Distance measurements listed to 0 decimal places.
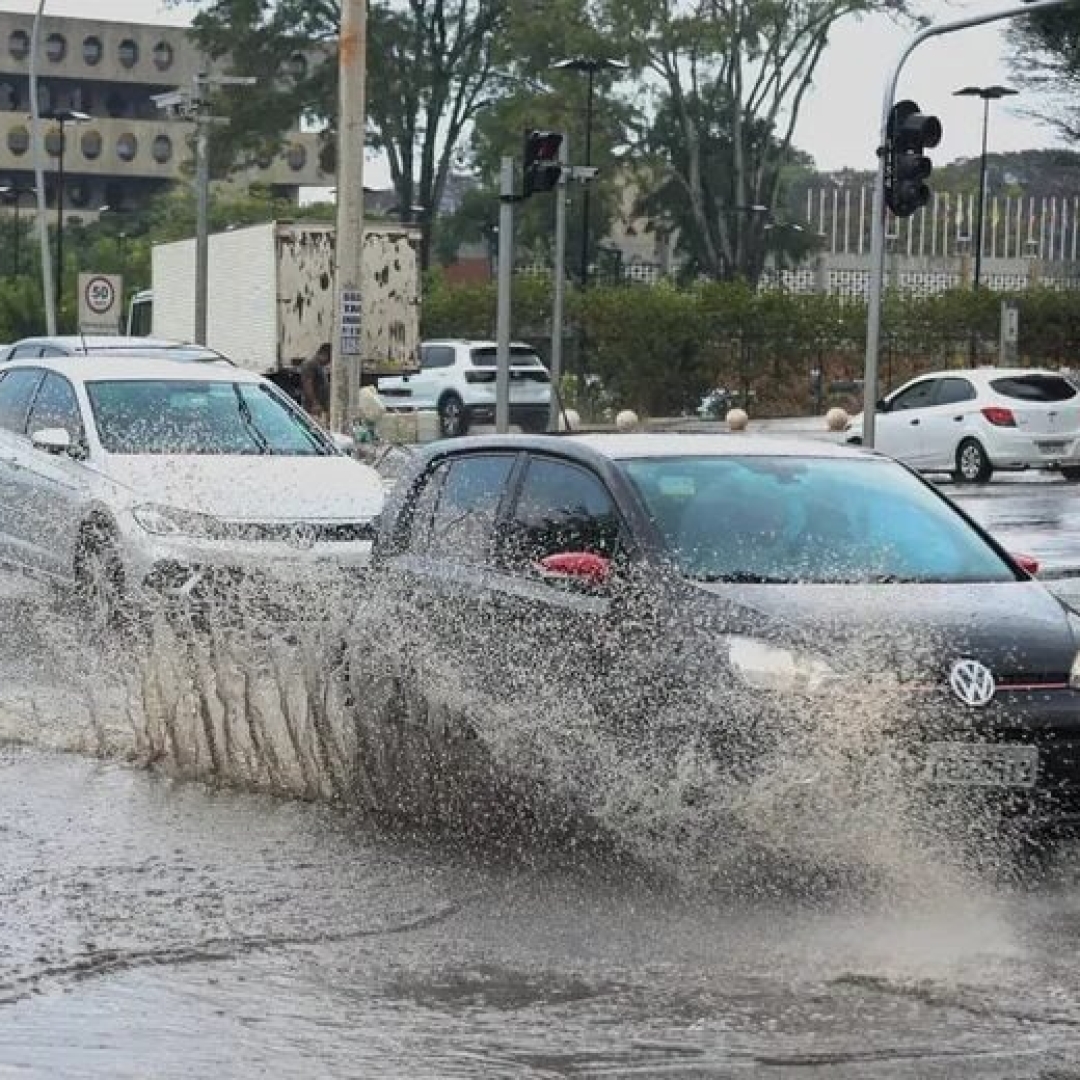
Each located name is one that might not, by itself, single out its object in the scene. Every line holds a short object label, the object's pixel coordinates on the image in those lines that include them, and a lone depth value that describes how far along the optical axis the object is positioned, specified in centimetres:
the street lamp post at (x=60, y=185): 6312
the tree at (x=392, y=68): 6775
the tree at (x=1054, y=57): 5569
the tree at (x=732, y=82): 6044
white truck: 3762
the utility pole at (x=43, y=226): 5159
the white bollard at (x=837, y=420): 4722
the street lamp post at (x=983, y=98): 6400
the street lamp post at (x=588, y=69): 5791
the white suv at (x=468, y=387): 4781
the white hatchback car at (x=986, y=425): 3419
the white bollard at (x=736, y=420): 4597
